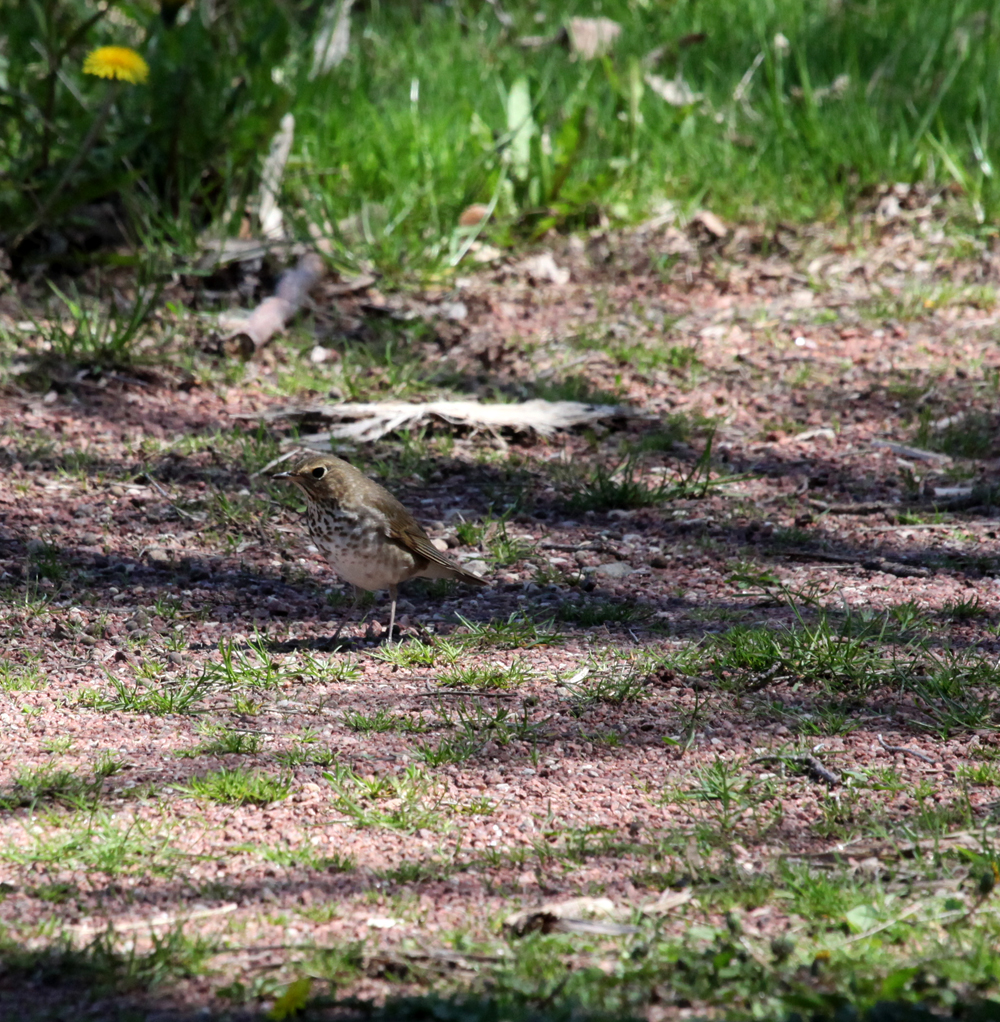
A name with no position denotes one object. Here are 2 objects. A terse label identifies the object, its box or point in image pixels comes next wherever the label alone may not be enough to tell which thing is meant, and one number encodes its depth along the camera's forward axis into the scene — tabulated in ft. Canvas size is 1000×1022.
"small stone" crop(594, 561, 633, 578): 37.22
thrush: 33.40
